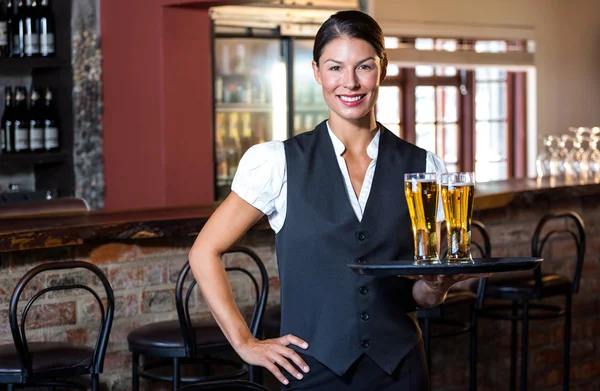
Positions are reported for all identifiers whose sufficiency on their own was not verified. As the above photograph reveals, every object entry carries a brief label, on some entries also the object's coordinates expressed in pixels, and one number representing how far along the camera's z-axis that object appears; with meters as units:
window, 7.79
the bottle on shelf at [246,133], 6.03
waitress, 1.76
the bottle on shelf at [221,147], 5.92
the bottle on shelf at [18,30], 5.18
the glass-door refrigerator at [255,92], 5.92
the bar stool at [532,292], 3.86
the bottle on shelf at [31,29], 5.17
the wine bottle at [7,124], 5.21
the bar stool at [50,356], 2.64
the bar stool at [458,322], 3.55
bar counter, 3.10
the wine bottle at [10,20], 5.16
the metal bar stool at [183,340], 2.99
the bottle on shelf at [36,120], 5.22
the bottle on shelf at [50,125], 5.24
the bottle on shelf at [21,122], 5.20
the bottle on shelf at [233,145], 5.97
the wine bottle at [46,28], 5.19
